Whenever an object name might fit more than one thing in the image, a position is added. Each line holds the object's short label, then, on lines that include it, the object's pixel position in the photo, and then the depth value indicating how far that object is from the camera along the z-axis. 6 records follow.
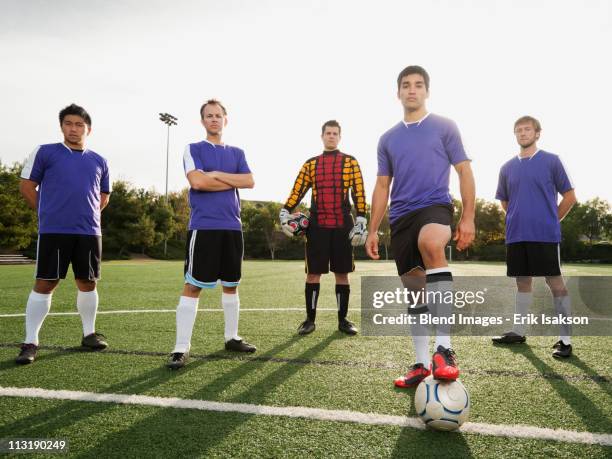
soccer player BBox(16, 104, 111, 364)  4.19
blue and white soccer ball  2.32
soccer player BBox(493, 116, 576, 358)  4.63
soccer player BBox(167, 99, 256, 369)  4.02
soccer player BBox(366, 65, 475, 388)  3.11
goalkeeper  5.57
